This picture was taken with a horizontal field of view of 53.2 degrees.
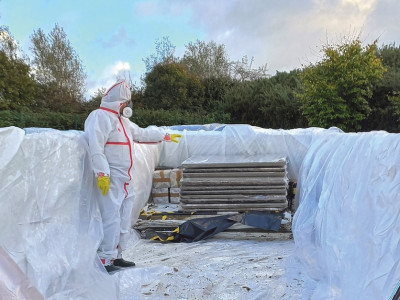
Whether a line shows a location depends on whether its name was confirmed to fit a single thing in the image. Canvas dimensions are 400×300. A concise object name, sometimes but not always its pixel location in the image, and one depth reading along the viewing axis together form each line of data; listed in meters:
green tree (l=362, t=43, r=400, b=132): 11.75
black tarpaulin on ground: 4.34
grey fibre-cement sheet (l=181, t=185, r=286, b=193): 4.69
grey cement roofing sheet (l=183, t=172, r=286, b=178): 4.74
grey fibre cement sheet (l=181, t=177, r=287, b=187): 4.69
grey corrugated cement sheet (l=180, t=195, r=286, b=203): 4.66
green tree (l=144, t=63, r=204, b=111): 17.20
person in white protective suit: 3.31
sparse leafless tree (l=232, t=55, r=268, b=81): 20.42
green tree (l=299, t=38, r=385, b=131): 10.49
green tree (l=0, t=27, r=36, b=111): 13.25
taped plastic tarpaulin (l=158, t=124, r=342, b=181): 5.51
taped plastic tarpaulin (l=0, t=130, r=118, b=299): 2.52
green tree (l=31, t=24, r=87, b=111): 17.84
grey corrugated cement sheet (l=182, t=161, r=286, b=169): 4.80
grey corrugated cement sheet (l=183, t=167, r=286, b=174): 4.79
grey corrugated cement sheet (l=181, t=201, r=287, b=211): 4.65
